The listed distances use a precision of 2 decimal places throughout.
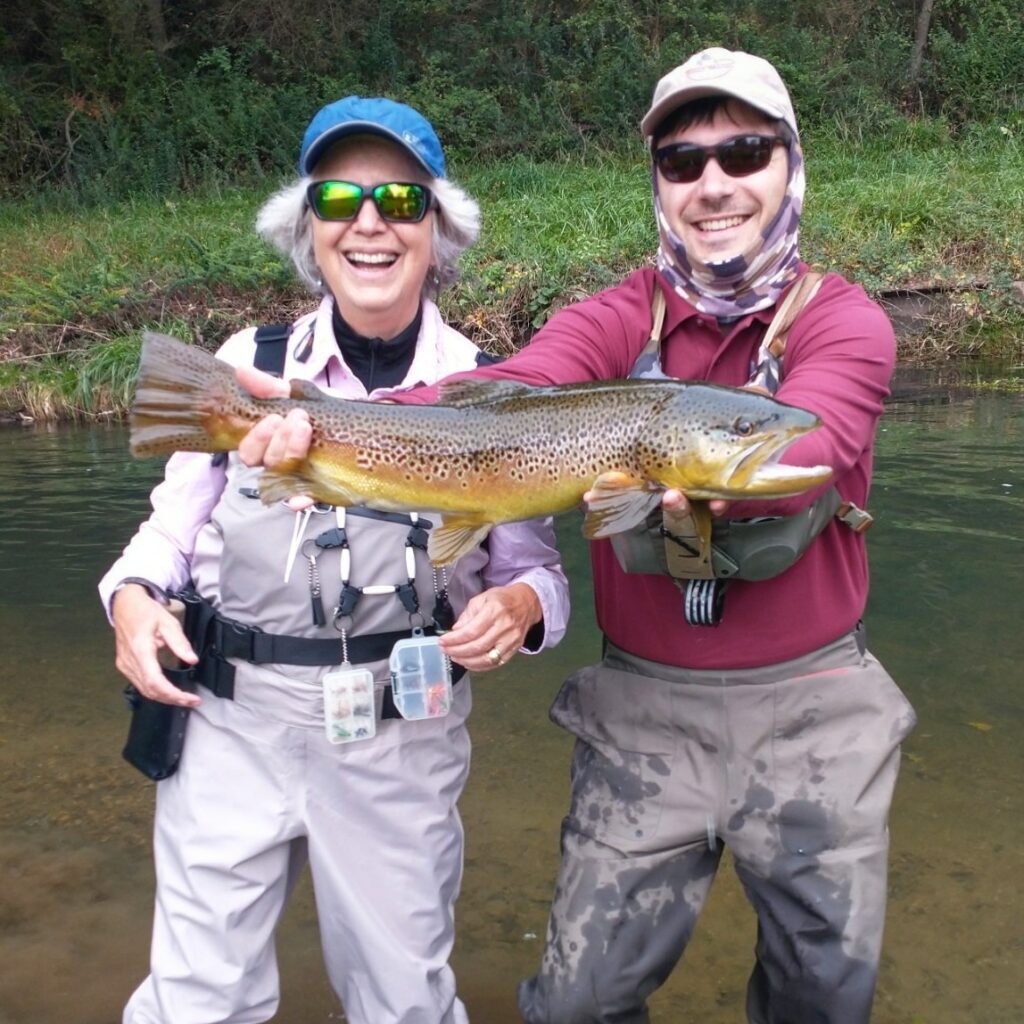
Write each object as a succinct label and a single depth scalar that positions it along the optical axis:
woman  2.79
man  2.71
